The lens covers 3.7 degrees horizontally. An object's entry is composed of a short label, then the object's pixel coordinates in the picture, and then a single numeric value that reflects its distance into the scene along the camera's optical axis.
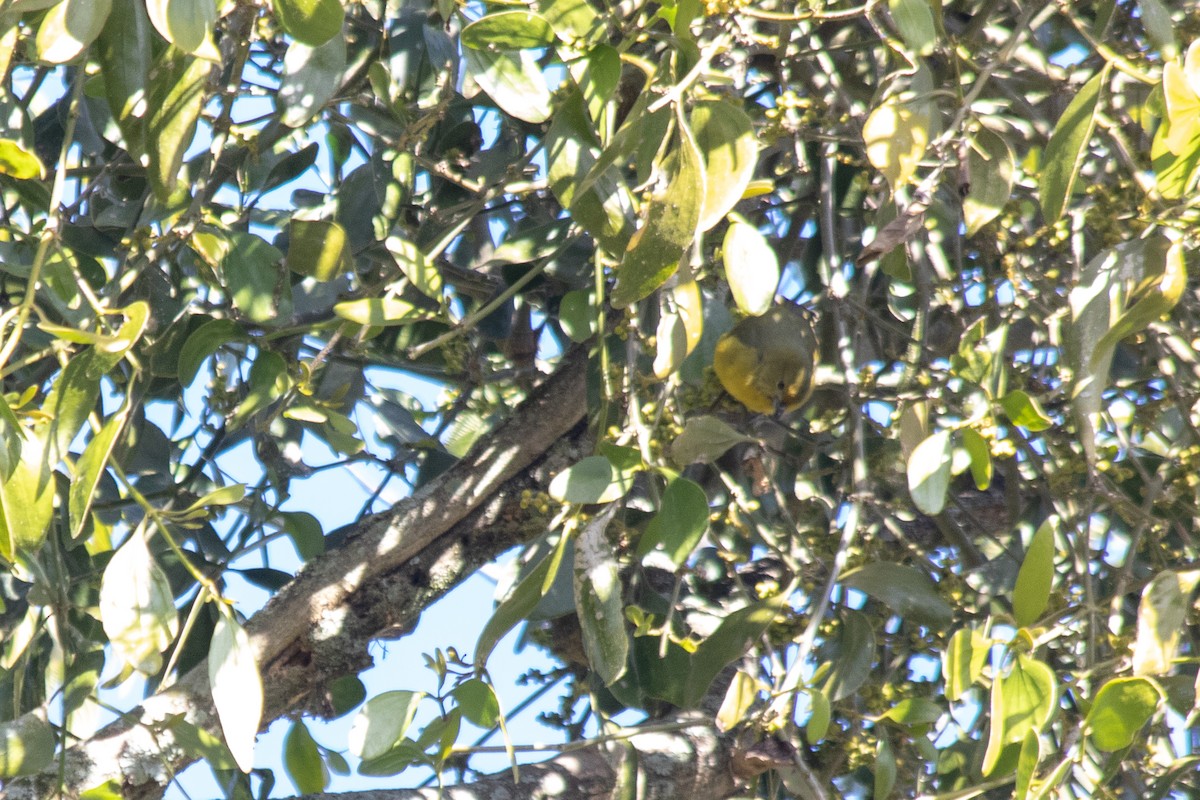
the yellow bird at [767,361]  7.60
